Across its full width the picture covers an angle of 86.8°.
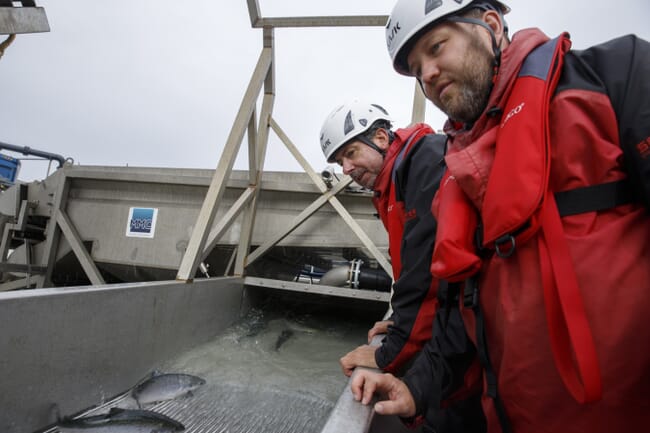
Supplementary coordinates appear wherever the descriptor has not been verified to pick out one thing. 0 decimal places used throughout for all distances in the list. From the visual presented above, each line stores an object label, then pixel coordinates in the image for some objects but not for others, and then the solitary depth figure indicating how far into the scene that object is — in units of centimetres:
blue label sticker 405
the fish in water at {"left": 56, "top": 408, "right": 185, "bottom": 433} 135
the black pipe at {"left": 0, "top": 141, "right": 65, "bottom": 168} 1141
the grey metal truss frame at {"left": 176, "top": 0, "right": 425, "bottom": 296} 277
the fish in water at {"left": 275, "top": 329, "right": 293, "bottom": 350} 270
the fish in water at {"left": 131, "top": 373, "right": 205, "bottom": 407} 171
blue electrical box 1105
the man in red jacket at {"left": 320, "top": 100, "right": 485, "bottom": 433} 114
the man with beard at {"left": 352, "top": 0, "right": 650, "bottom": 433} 62
